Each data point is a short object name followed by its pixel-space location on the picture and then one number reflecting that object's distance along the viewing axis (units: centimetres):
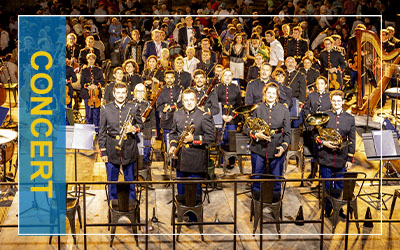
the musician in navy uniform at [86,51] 1354
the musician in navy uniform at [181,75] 1146
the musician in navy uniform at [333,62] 1320
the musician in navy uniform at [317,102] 979
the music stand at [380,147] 852
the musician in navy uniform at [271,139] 850
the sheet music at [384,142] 855
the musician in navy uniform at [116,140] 826
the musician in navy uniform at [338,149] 834
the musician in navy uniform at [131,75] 1140
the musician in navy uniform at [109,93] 1105
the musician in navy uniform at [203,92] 979
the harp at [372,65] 1237
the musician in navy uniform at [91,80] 1201
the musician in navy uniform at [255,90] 1023
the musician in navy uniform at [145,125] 963
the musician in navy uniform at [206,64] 1282
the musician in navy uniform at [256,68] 1223
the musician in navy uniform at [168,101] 1064
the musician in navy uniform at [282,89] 1051
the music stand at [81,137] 834
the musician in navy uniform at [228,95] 1051
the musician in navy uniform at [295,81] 1162
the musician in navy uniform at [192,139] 812
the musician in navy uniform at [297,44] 1435
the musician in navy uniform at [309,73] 1201
